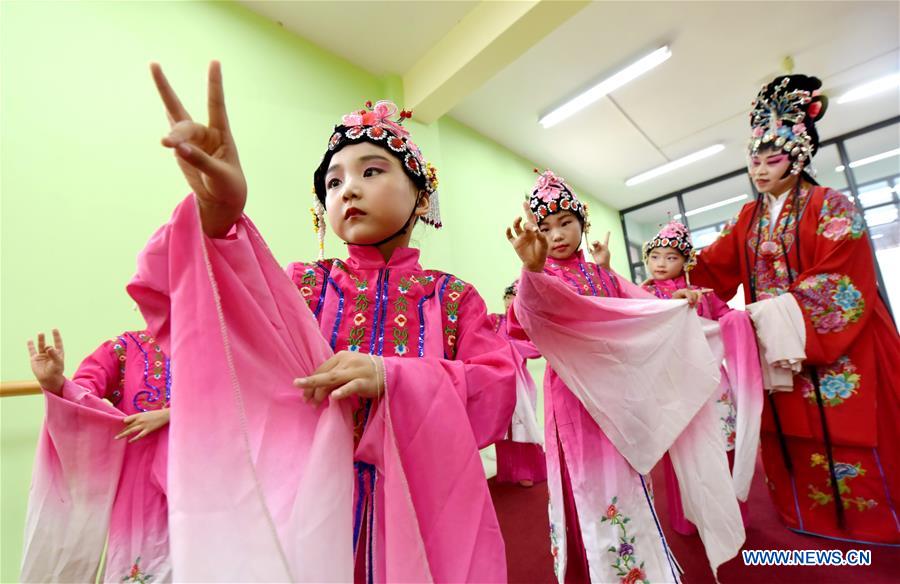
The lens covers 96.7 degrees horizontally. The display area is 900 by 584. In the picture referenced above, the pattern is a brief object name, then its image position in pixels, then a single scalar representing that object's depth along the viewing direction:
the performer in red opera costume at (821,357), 1.51
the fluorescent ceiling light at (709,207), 5.98
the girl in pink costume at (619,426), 1.10
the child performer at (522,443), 2.50
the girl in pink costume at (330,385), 0.49
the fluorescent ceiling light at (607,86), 3.06
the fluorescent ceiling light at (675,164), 4.69
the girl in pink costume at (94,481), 1.05
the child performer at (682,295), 1.63
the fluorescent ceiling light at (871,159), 4.84
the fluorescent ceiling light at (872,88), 3.71
